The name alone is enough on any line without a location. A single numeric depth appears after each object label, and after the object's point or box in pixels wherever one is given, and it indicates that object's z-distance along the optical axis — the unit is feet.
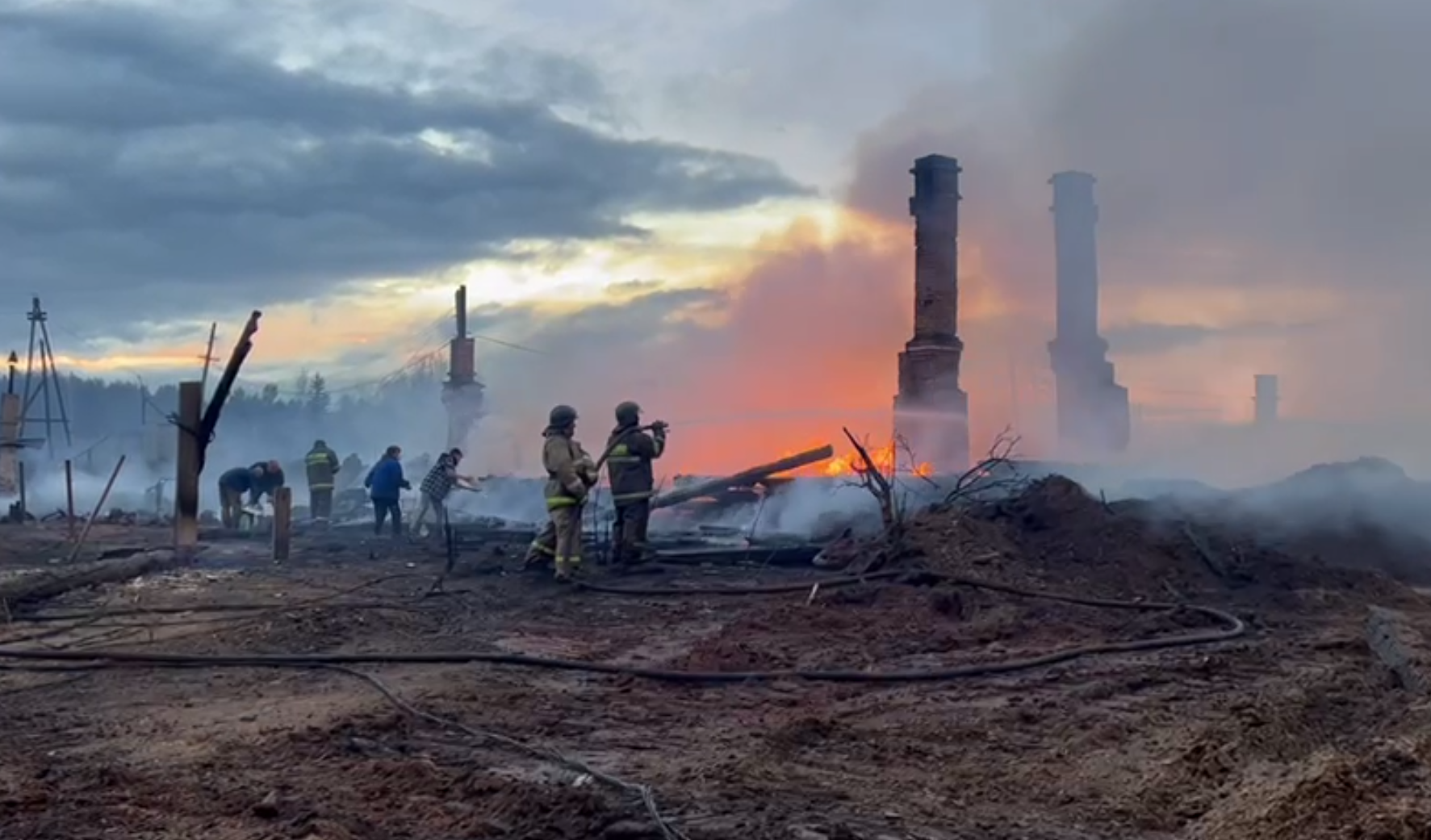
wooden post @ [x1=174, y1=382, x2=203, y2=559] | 49.47
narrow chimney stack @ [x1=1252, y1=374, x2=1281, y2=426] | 107.34
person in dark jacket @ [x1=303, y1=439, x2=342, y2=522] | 86.43
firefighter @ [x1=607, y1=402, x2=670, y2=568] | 51.62
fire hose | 27.32
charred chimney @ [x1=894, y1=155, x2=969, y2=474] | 74.08
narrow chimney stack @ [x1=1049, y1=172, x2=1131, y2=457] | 89.45
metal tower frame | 142.31
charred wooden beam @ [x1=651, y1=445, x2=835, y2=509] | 66.14
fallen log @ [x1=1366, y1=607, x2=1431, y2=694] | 26.71
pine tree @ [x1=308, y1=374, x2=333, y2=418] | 310.45
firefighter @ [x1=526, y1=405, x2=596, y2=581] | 46.62
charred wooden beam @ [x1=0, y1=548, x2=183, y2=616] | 39.96
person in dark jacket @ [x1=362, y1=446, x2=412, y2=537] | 75.15
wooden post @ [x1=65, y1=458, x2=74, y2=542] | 65.57
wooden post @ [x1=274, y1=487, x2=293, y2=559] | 59.00
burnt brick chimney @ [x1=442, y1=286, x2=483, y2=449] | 125.80
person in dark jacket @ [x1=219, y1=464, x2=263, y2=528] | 84.23
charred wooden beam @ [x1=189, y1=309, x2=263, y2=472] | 48.44
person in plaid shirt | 73.51
